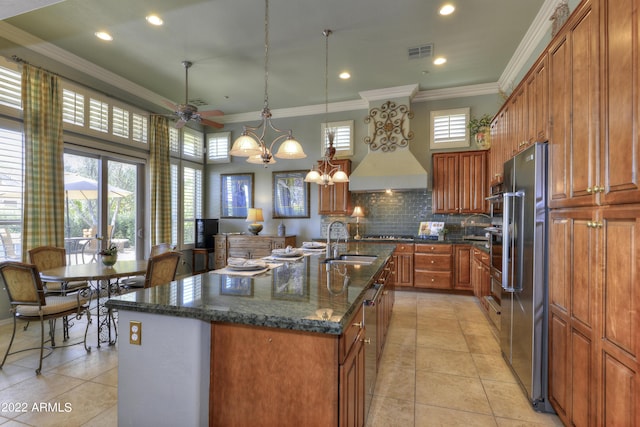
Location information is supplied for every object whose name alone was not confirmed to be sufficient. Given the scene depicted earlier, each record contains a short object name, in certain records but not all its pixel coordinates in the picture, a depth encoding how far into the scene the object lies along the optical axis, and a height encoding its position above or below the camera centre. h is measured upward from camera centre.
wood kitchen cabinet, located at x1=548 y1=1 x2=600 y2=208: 1.59 +0.61
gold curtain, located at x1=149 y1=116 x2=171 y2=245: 5.42 +0.62
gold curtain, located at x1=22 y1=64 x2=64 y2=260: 3.64 +0.69
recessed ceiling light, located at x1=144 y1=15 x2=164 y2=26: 3.34 +2.22
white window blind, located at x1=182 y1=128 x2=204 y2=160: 6.40 +1.60
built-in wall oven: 2.98 -0.42
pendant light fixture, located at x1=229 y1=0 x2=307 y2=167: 2.42 +0.57
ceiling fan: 3.83 +1.36
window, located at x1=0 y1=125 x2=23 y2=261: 3.51 +0.33
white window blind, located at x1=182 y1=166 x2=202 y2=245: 6.39 +0.33
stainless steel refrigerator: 2.09 -0.42
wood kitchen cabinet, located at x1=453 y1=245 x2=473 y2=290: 4.96 -0.87
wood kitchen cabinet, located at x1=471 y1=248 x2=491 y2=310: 3.83 -0.85
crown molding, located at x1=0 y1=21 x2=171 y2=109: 3.54 +2.16
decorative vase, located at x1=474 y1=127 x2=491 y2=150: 4.95 +1.28
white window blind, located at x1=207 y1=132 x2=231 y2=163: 6.87 +1.57
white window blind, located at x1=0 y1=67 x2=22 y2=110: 3.49 +1.52
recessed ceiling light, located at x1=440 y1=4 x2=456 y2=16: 3.19 +2.23
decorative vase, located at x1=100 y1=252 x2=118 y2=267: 3.26 -0.50
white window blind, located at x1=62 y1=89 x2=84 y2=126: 4.12 +1.53
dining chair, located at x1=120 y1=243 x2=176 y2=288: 3.58 -0.83
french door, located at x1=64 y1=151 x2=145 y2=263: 4.32 +0.15
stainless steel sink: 3.11 -0.47
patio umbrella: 4.24 +0.40
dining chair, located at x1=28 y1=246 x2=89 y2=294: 3.30 -0.55
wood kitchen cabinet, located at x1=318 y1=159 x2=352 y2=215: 5.81 +0.34
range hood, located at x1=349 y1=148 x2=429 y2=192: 5.16 +0.74
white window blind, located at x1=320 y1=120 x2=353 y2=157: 6.02 +1.57
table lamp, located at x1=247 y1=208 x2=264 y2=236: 6.18 -0.08
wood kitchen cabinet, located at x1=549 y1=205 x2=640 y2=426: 1.31 -0.53
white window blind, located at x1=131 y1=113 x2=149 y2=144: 5.18 +1.54
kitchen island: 1.22 -0.64
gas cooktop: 5.51 -0.43
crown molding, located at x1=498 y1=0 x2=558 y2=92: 3.24 +2.18
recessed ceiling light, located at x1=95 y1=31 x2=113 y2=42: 3.62 +2.21
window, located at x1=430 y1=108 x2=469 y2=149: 5.41 +1.59
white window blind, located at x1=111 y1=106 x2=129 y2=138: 4.84 +1.54
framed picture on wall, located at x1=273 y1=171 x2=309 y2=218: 6.36 +0.42
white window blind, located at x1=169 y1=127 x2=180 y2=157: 5.98 +1.50
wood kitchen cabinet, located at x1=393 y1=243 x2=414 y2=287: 5.25 -0.90
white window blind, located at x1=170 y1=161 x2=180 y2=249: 6.04 +0.24
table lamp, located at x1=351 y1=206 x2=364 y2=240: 5.81 -0.01
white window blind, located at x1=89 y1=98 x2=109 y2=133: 4.50 +1.54
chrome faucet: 2.84 -0.32
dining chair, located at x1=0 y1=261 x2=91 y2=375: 2.53 -0.70
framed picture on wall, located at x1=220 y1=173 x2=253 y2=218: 6.74 +0.47
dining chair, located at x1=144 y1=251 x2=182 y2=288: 2.88 -0.55
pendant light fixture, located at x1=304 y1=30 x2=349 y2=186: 3.48 +0.50
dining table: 2.74 -0.58
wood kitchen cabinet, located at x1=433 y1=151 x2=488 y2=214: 5.05 +0.56
